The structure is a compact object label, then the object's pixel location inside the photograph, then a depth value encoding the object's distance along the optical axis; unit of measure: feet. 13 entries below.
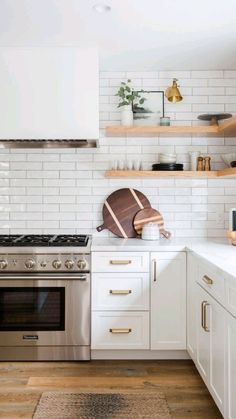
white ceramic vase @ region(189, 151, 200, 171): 10.91
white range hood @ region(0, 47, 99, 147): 9.75
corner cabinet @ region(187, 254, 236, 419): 5.90
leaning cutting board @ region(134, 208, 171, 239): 11.21
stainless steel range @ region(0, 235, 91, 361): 9.42
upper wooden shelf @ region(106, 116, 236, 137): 10.43
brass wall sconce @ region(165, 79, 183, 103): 10.65
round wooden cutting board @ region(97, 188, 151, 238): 11.25
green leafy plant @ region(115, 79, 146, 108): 10.71
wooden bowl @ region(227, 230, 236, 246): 9.60
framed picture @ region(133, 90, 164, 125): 11.17
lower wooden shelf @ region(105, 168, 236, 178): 10.36
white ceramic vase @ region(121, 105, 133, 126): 10.67
